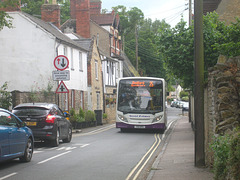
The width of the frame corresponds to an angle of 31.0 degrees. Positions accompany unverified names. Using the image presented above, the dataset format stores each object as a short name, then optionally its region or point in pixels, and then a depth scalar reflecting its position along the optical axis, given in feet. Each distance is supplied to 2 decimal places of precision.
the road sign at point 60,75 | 69.84
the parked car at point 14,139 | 35.14
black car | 53.57
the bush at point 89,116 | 107.84
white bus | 82.43
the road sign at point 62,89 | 71.15
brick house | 158.92
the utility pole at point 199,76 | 34.04
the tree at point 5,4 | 66.04
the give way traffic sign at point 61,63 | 69.82
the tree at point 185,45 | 62.85
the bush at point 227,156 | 20.31
